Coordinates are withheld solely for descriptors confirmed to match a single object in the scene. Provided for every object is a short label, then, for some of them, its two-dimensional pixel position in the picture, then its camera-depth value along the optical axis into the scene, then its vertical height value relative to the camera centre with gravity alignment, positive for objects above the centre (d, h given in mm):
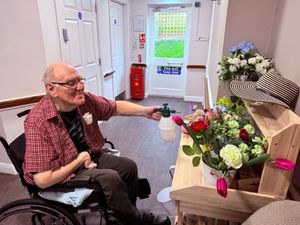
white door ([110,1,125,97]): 3788 -76
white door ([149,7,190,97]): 4422 -188
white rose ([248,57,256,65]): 1411 -119
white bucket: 1727 -1311
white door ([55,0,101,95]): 2373 +21
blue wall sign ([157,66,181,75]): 4817 -635
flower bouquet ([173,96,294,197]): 797 -401
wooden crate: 768 -605
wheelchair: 1103 -835
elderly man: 1061 -568
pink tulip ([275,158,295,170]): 768 -420
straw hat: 969 -226
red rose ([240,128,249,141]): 890 -372
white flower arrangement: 1411 -138
